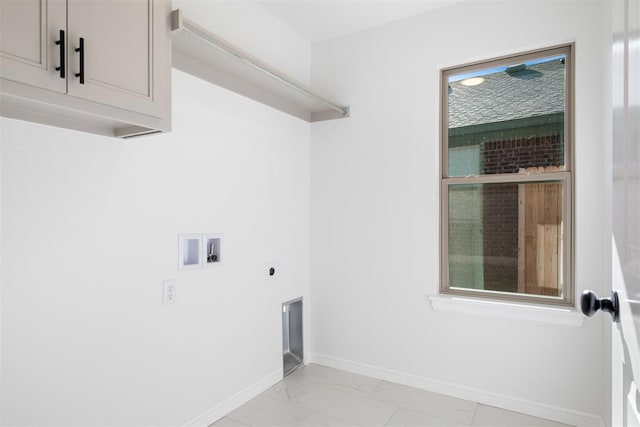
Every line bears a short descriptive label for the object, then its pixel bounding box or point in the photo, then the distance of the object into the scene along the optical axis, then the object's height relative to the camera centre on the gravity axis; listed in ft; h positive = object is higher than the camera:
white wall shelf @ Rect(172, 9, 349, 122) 6.13 +2.78
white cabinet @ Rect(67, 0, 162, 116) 4.18 +1.90
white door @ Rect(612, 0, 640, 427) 2.35 +0.07
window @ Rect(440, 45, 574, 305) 8.01 +0.77
